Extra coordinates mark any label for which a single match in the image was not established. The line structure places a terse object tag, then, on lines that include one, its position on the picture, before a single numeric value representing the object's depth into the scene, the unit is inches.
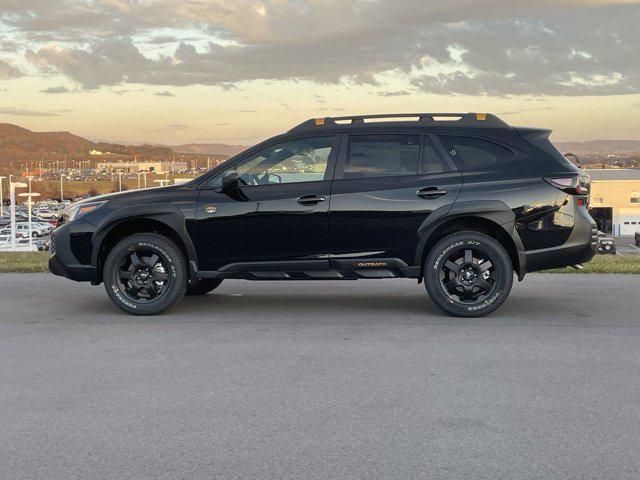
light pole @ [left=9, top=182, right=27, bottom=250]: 1927.5
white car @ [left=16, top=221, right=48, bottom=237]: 3770.7
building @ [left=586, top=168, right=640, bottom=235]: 4579.2
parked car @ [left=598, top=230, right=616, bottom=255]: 2524.6
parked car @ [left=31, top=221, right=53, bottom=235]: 4231.5
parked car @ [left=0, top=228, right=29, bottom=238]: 3622.0
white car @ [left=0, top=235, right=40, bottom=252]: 2852.6
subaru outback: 344.8
